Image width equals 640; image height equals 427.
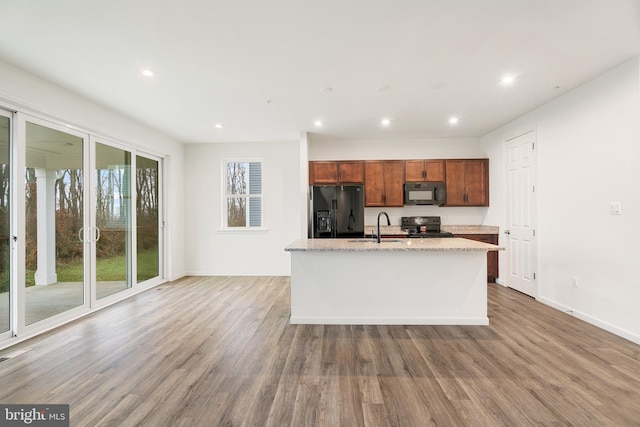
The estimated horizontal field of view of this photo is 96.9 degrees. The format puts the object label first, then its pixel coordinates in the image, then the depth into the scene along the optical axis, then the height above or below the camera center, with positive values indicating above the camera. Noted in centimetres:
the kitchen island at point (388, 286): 309 -82
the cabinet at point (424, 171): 523 +75
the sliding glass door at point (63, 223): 275 -10
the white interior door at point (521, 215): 398 -6
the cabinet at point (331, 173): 520 +72
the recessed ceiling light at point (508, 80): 294 +140
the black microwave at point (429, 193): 517 +34
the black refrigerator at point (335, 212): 485 +1
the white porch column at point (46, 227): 306 -14
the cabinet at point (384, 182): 523 +55
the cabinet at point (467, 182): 517 +54
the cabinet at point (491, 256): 488 -77
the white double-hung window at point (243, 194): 571 +39
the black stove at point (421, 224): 525 -23
